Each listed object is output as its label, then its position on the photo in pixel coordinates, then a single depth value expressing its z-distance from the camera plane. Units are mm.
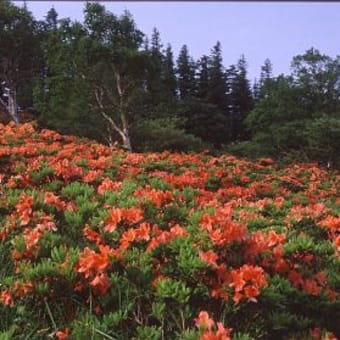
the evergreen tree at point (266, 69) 60788
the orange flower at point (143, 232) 4238
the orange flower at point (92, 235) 4562
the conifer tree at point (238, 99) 46812
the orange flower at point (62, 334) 3529
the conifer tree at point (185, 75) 47359
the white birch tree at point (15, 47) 21844
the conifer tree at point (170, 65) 44138
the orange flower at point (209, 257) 3730
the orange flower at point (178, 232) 4203
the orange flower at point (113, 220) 4512
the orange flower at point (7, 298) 3770
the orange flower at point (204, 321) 3369
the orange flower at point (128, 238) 4206
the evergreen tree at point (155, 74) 19562
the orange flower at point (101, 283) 3748
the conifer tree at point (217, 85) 47188
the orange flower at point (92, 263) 3814
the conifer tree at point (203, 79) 47625
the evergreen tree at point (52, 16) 42162
